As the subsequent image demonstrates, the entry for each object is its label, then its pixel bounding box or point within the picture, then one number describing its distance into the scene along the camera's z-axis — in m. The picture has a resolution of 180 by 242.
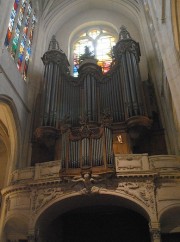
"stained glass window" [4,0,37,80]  12.48
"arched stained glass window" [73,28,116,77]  16.12
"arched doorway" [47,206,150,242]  10.43
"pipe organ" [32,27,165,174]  9.48
